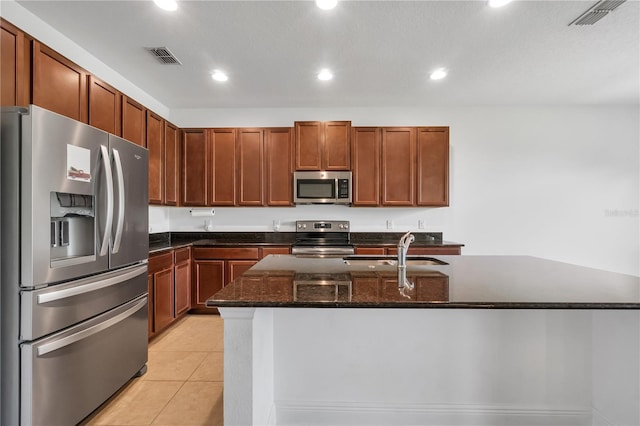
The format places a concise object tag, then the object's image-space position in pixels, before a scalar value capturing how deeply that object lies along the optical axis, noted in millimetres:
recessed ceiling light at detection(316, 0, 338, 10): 2119
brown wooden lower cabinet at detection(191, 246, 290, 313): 3811
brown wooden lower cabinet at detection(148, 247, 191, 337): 2994
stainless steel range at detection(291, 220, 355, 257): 4176
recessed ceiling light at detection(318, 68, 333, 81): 3180
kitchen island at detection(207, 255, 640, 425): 1610
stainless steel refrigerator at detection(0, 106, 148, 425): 1554
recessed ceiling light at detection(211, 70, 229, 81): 3195
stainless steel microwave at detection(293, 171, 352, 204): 3984
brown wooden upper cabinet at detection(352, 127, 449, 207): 3955
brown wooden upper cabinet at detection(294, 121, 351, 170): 3982
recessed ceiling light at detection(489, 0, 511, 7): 2123
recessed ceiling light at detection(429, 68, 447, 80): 3160
